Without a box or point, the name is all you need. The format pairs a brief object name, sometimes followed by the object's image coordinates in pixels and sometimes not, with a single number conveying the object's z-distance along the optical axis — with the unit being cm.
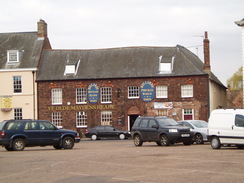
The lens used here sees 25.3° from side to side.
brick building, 5300
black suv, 2956
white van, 2484
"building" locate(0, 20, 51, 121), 5606
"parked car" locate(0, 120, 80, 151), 2827
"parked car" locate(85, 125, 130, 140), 4866
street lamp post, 4393
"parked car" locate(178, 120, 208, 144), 3203
